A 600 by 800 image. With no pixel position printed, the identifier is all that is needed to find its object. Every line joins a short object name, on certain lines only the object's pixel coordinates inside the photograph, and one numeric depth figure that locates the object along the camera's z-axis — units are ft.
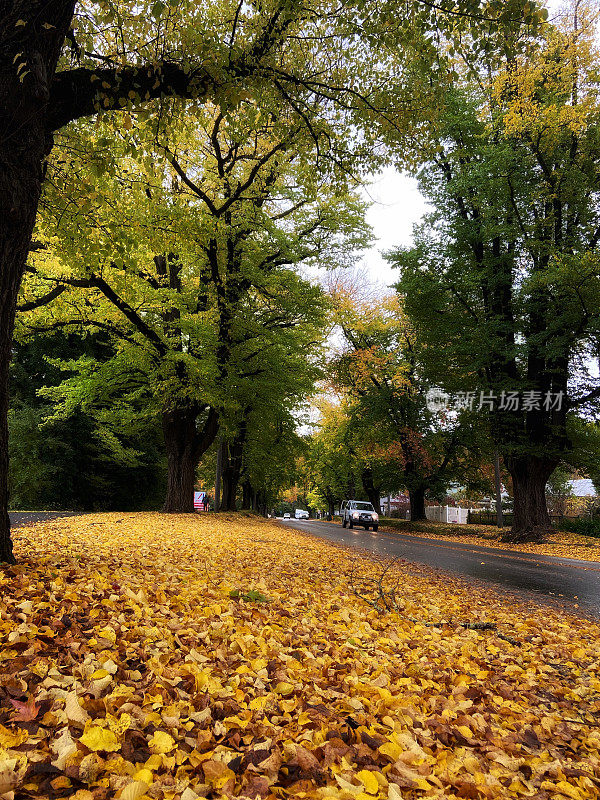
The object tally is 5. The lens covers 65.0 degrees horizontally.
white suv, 86.07
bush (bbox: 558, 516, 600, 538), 70.44
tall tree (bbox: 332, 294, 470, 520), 86.69
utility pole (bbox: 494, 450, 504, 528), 82.38
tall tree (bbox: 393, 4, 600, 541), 50.44
